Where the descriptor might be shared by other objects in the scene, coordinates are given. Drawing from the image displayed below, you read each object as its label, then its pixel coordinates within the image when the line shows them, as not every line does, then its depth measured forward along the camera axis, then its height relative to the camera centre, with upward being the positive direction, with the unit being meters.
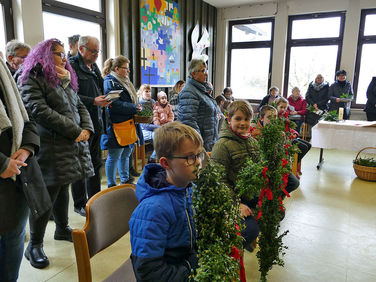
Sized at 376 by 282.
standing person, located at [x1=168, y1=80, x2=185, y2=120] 5.31 -0.16
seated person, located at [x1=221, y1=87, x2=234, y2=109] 6.34 -0.17
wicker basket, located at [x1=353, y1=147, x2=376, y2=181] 3.77 -1.08
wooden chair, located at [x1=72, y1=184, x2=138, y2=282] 1.08 -0.58
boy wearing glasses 0.91 -0.41
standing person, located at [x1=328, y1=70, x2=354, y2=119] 6.01 -0.07
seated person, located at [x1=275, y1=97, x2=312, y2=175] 3.57 -0.70
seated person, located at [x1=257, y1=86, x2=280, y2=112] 5.99 -0.17
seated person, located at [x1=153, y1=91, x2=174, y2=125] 4.50 -0.40
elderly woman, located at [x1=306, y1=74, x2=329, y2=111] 6.29 -0.12
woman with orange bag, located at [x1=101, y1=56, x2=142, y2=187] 2.89 -0.22
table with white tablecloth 3.86 -0.64
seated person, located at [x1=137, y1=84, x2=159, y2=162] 4.38 -0.20
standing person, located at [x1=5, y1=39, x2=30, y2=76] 2.38 +0.24
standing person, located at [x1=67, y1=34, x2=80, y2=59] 2.65 +0.36
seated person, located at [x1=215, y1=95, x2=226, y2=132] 5.79 -0.29
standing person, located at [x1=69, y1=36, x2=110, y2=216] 2.39 -0.11
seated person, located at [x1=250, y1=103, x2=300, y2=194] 2.43 -0.74
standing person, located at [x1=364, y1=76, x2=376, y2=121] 5.83 -0.26
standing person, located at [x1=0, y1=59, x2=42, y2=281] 1.25 -0.36
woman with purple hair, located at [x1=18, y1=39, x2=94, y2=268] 1.78 -0.23
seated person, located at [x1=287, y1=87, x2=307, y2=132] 6.07 -0.37
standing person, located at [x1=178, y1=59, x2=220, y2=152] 2.54 -0.17
